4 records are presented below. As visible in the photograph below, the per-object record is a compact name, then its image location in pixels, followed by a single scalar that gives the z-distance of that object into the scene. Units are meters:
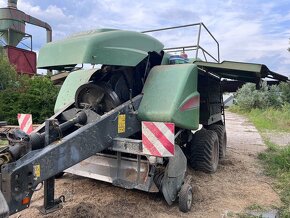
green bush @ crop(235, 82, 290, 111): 17.31
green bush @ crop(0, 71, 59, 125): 8.11
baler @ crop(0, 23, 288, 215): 2.03
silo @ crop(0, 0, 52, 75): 13.25
